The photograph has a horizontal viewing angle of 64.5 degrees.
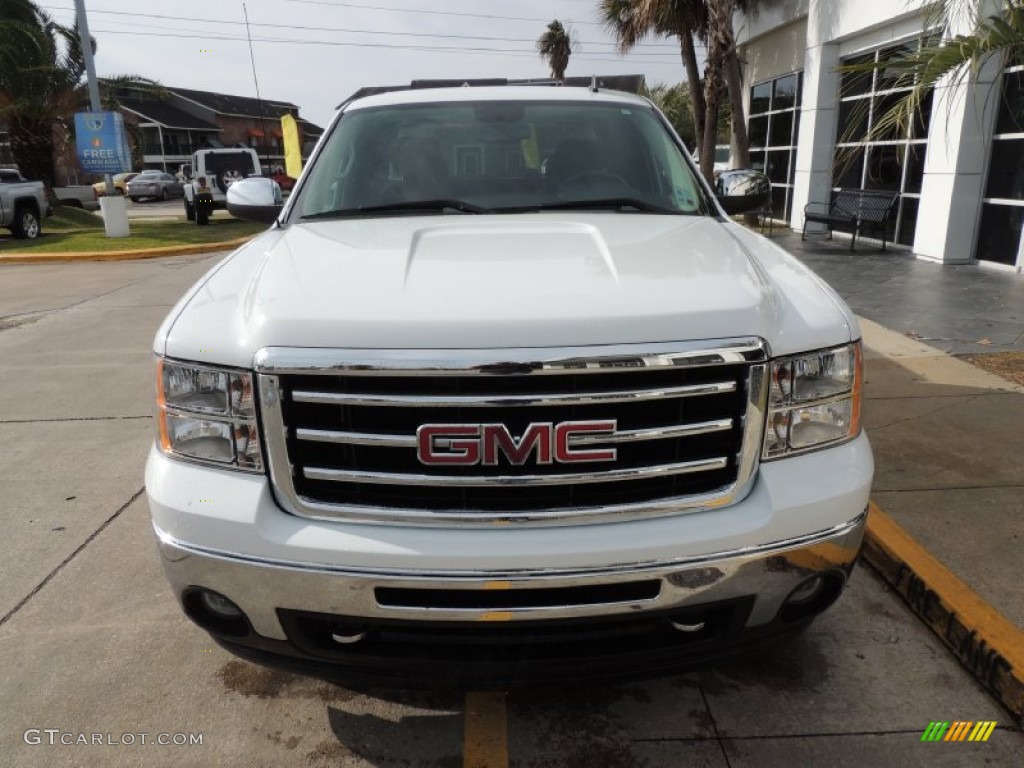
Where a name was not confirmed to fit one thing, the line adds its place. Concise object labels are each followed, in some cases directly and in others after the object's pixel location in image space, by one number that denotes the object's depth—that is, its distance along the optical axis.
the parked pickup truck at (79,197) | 30.61
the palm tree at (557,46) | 40.53
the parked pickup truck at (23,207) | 16.78
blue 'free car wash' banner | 16.61
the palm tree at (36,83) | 20.00
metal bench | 12.23
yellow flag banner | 16.91
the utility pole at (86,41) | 15.49
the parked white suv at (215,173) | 22.14
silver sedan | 38.19
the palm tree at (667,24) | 16.81
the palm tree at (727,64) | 15.38
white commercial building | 9.97
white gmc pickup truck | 1.96
